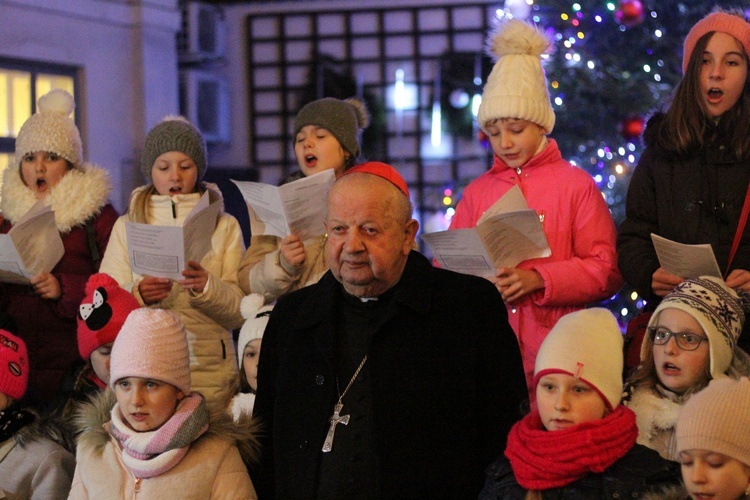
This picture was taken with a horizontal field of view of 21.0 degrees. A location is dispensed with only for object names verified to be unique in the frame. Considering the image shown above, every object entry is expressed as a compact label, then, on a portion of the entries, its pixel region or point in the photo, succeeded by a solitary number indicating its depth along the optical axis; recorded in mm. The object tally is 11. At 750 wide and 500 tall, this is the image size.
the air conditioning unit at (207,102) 17255
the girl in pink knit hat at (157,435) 5618
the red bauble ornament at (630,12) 10766
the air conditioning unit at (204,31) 17446
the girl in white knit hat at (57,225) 7930
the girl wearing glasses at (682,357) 5442
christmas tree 11229
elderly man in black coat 5137
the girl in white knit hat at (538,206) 6607
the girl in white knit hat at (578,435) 4799
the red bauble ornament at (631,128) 10560
